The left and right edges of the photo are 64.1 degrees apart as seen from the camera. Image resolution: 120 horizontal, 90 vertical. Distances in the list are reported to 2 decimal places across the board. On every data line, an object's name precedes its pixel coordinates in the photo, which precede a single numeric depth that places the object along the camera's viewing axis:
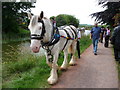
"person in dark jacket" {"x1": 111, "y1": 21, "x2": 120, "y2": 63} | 3.27
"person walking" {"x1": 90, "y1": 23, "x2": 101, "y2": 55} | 5.02
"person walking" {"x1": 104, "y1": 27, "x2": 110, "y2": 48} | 7.21
